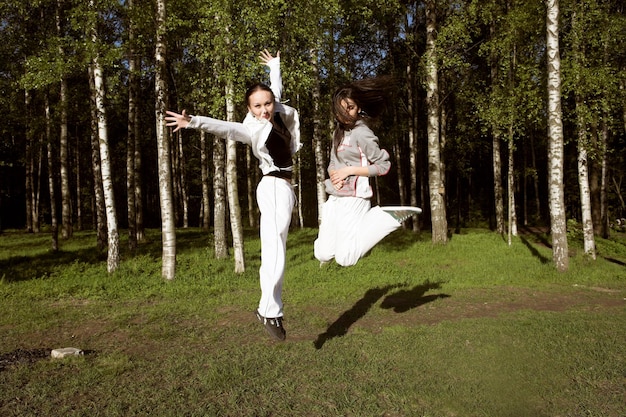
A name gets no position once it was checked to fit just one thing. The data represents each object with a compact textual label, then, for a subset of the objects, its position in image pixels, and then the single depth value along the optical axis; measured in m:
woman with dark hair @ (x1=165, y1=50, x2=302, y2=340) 5.43
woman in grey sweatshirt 5.88
